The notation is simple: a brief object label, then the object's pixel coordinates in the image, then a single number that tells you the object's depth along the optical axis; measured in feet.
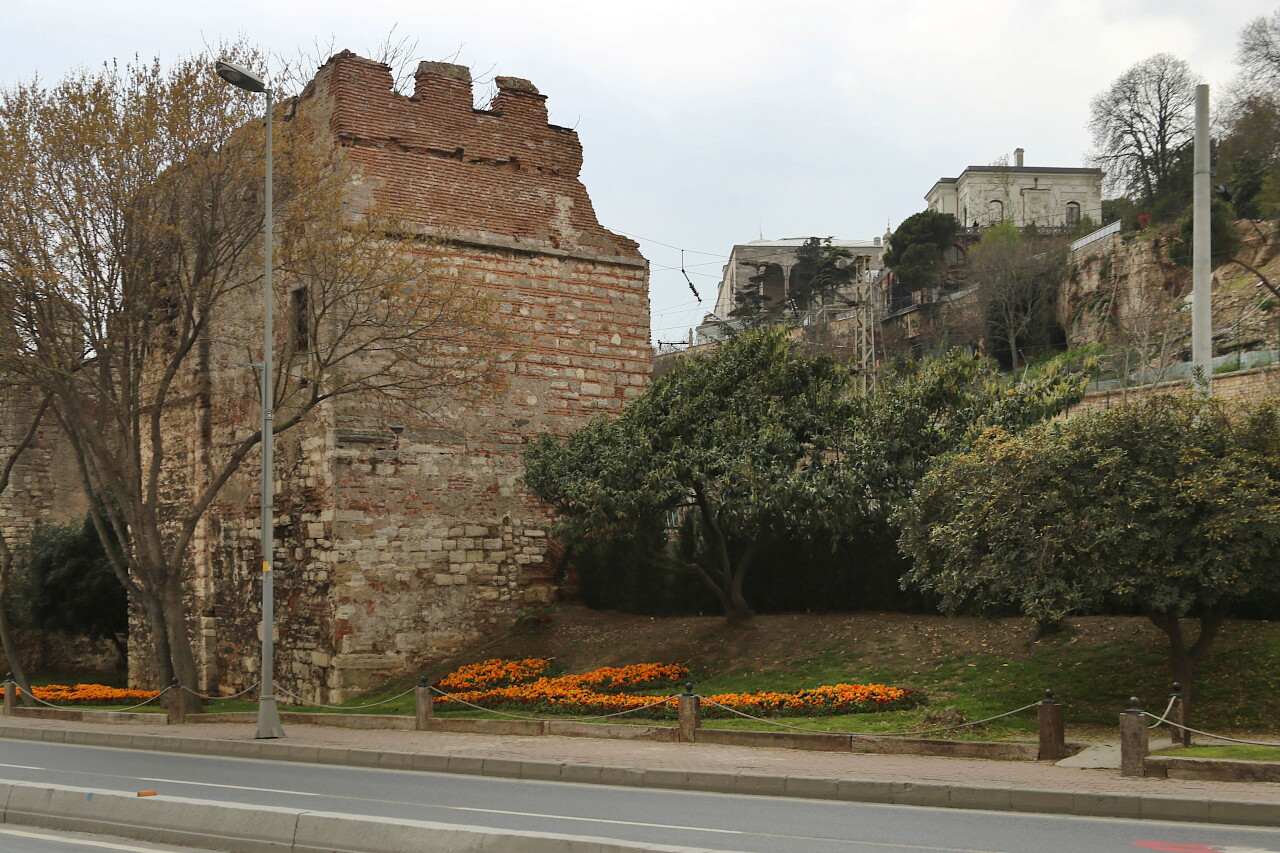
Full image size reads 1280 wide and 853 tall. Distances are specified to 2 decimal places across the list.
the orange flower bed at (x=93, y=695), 77.87
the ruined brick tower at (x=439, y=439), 67.87
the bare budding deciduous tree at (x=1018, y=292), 182.60
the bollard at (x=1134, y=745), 35.47
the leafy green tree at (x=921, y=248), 212.84
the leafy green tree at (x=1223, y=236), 148.25
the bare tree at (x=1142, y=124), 196.65
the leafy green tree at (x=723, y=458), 59.16
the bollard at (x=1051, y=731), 39.19
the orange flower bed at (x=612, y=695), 49.83
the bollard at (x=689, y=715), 47.21
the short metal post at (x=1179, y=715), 39.19
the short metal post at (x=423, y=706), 54.75
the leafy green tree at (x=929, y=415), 58.65
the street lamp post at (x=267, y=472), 54.34
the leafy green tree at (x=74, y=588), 98.43
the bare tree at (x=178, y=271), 61.67
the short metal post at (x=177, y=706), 63.87
